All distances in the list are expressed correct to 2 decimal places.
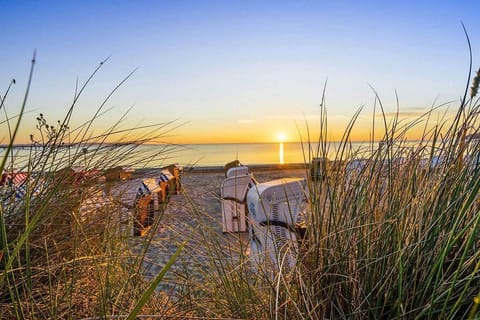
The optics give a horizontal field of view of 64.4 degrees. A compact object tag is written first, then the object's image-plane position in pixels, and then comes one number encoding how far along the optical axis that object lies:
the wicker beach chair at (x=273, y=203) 2.42
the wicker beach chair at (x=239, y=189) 5.06
